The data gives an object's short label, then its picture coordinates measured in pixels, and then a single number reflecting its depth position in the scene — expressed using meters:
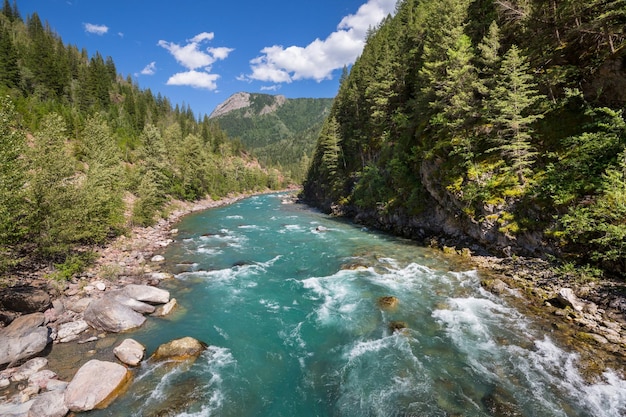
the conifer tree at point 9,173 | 13.30
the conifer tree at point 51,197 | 17.88
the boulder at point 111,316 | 13.99
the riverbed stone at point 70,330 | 13.07
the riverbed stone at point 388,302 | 15.88
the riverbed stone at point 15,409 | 8.45
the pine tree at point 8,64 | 64.31
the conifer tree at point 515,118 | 20.59
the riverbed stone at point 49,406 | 8.59
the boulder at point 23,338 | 11.02
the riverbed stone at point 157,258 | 24.57
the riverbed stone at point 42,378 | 10.09
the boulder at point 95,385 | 9.27
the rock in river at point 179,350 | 11.88
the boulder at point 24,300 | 13.90
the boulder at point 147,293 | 16.23
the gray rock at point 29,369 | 10.38
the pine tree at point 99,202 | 21.06
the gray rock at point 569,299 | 13.87
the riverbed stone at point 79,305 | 15.32
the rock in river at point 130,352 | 11.50
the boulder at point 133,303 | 15.43
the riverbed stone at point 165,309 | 15.63
